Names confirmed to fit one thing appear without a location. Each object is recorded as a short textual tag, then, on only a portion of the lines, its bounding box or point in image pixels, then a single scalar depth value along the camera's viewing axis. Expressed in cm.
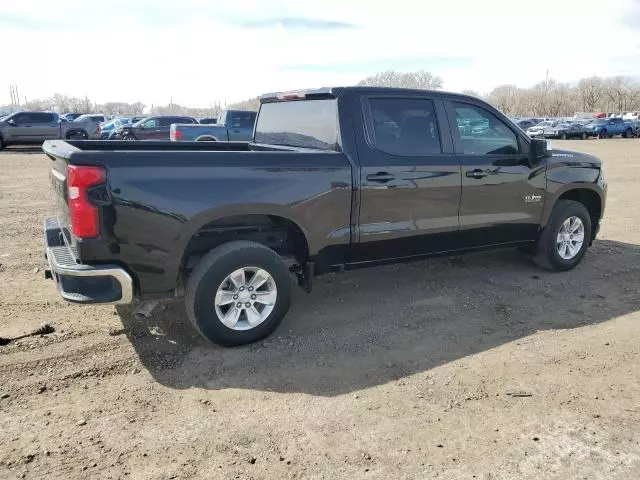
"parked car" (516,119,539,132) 4552
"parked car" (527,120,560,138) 3884
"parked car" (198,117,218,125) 2626
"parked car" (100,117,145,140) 3123
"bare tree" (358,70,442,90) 8406
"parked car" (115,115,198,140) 2302
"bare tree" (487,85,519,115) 9431
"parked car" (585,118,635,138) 3916
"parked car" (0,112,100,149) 2372
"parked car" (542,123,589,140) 3850
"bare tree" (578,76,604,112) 9325
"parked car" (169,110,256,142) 1664
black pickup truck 353
